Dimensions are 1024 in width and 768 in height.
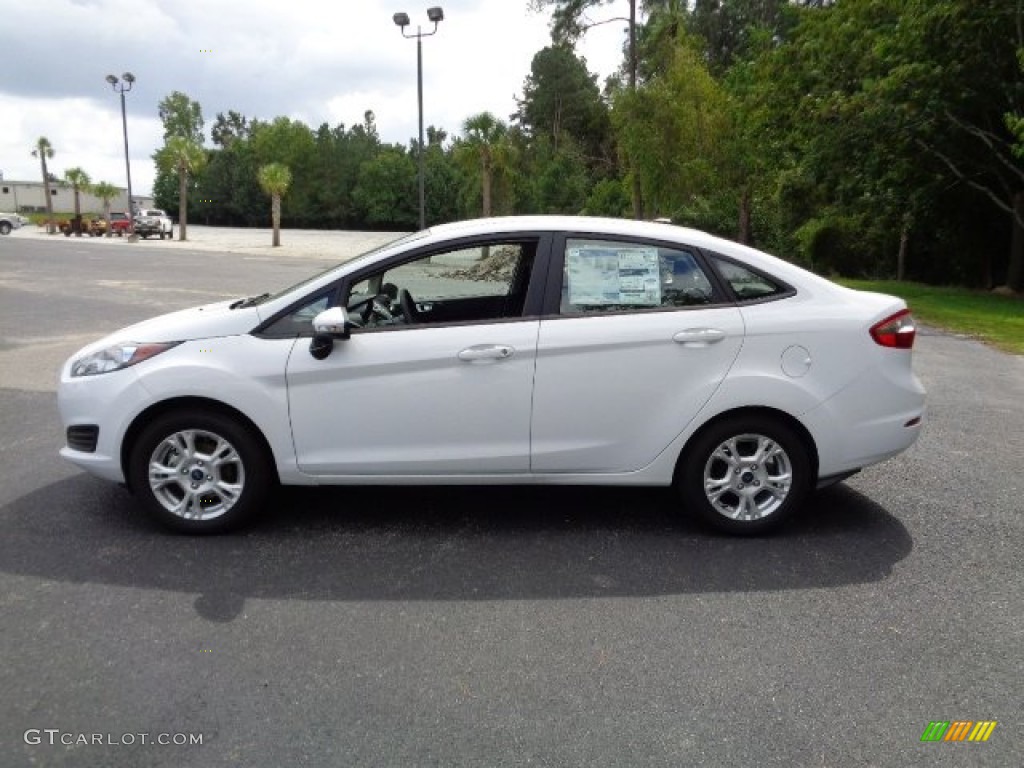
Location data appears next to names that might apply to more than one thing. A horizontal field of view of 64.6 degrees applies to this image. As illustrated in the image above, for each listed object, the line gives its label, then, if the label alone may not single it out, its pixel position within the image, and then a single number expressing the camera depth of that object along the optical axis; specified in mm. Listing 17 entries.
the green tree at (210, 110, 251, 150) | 128625
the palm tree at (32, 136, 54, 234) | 77750
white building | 102125
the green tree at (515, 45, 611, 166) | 67562
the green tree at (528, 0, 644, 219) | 35844
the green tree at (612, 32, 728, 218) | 27730
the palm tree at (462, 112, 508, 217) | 35062
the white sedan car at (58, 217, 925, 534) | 4184
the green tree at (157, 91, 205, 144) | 114625
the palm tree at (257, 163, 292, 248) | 51594
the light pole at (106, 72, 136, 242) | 48312
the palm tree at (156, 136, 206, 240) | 56312
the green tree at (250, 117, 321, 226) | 92375
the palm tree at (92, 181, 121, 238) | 71438
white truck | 56531
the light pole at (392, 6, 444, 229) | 25766
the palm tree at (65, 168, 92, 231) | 71375
